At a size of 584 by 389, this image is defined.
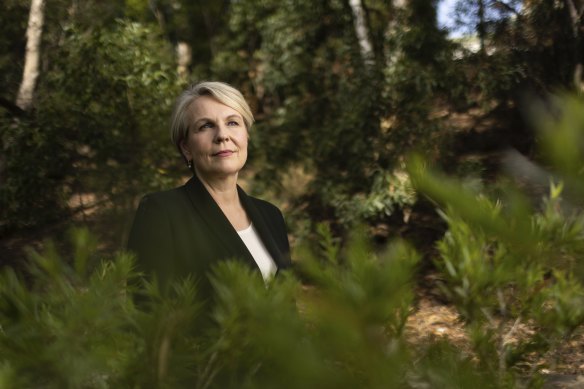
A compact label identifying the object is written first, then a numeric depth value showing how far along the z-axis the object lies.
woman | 1.89
